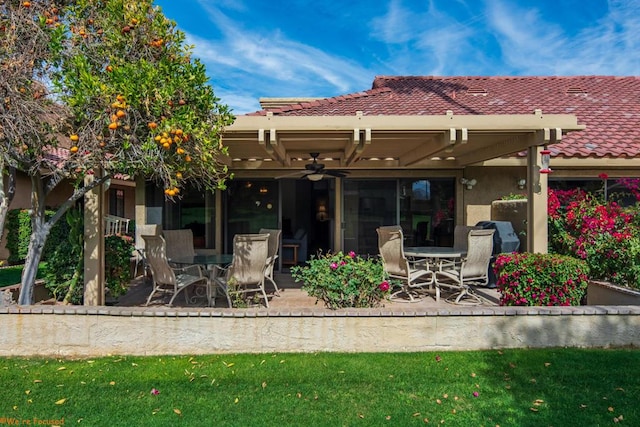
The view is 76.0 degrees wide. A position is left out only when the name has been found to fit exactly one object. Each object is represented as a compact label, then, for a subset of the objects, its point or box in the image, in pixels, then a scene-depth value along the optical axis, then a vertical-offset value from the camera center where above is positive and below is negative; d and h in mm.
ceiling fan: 7398 +802
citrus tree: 3666 +1121
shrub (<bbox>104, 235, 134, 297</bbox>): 5449 -663
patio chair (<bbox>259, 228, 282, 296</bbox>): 6340 -605
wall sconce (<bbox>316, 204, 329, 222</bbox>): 13138 +45
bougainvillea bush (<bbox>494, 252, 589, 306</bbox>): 4688 -772
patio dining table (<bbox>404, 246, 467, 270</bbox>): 6230 -595
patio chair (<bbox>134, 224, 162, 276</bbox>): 8398 -358
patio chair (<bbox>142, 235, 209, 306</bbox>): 5496 -745
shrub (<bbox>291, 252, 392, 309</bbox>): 4500 -753
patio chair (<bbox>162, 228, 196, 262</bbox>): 6961 -480
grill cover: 7102 -404
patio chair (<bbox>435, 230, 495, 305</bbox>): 5902 -782
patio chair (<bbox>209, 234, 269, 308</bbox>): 5375 -678
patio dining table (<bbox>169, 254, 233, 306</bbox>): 5625 -665
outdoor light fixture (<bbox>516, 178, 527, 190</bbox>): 8586 +672
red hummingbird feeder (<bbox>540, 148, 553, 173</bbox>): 5479 +746
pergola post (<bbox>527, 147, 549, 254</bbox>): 5512 +79
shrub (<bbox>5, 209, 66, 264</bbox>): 10555 -489
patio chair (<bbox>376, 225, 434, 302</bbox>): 6113 -736
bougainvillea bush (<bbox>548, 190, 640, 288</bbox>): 5457 -290
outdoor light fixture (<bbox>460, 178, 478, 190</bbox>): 8704 +701
